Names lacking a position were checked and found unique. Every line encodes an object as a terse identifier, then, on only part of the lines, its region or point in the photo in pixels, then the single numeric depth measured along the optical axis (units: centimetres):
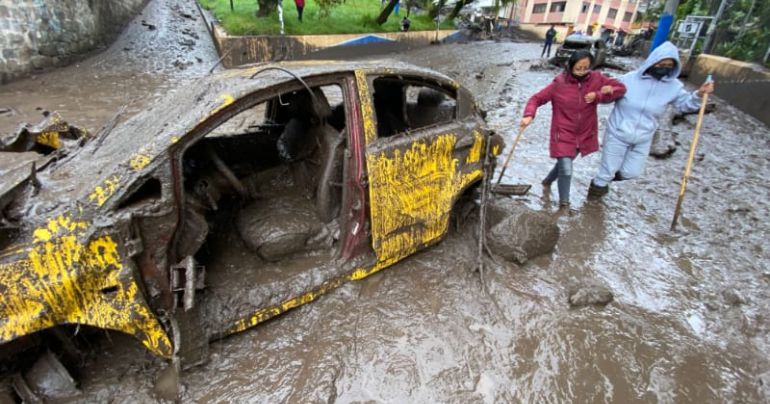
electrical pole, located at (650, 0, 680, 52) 1095
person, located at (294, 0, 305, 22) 1423
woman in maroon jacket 381
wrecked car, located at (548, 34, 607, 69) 1439
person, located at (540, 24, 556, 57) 1895
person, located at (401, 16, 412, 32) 1978
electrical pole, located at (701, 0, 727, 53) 1014
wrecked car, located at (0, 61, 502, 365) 168
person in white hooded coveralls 369
